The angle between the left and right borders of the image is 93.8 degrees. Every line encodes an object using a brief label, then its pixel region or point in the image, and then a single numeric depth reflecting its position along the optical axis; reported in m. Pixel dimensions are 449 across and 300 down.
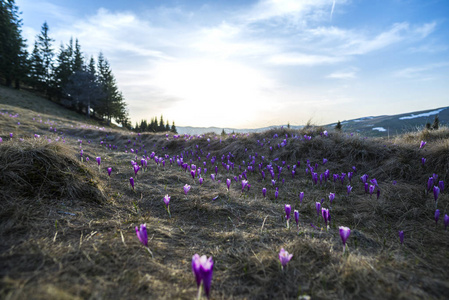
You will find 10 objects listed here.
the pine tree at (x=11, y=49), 34.22
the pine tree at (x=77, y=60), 43.16
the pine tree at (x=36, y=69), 38.92
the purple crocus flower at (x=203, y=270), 1.37
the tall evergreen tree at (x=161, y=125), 50.97
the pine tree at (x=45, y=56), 40.50
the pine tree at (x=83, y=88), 39.06
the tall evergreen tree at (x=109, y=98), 45.59
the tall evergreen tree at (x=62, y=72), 41.19
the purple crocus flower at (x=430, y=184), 3.29
